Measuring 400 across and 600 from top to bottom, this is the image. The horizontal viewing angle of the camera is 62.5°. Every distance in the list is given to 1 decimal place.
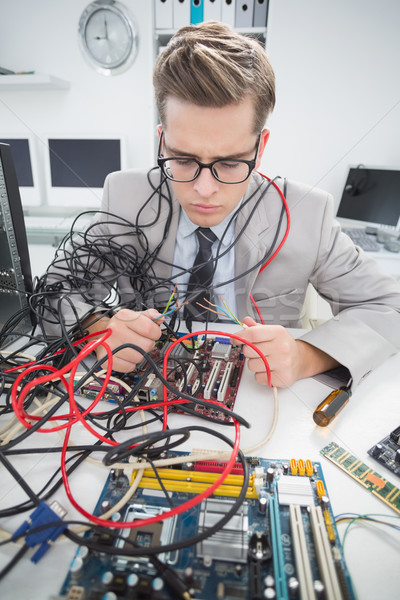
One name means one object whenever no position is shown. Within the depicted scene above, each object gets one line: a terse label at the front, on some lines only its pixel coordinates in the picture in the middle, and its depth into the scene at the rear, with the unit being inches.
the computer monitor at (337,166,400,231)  87.3
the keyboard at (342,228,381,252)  84.5
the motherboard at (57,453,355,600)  14.4
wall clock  88.8
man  29.7
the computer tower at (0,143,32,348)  29.3
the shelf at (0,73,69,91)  86.2
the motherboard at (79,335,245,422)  25.1
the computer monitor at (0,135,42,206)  91.3
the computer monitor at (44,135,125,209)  91.5
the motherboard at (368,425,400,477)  21.2
